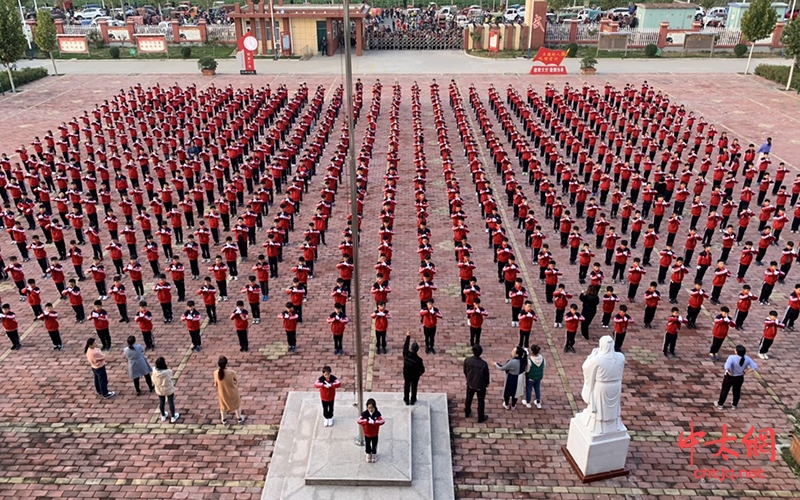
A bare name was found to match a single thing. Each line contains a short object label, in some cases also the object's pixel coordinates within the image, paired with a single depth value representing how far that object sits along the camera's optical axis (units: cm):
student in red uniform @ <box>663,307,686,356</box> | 1088
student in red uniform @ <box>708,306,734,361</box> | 1061
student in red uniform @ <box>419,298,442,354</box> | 1101
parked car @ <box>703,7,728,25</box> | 5242
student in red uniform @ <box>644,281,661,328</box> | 1166
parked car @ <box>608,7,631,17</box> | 5249
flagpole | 709
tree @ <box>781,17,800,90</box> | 2934
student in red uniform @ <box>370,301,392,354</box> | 1088
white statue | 785
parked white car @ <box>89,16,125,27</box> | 4681
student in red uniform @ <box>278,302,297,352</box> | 1097
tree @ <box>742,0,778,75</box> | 3338
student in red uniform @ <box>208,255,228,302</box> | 1233
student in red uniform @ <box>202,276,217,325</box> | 1158
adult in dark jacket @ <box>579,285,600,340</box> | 1167
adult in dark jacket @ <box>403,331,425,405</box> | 936
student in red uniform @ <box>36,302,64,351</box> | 1106
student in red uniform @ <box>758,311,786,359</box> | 1070
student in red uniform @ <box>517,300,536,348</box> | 1094
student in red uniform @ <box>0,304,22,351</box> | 1098
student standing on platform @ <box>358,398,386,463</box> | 823
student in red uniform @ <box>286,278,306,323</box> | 1177
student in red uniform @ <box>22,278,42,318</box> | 1187
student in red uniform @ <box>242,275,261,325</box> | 1173
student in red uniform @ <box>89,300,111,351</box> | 1088
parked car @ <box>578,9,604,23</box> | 5209
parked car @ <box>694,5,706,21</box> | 5073
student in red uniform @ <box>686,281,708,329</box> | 1154
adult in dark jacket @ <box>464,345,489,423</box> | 912
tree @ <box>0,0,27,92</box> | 2994
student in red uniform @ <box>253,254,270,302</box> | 1254
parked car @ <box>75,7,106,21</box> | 5316
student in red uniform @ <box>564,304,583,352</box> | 1110
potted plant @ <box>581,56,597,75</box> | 3550
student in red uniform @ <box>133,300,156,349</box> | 1096
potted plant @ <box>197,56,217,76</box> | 3541
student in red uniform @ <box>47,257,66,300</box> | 1255
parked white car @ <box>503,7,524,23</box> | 5219
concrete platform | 828
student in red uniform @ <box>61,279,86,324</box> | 1179
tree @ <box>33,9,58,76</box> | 3434
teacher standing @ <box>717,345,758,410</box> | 943
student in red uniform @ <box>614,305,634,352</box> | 1098
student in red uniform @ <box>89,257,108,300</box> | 1267
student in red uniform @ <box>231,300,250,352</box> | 1091
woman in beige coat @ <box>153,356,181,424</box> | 918
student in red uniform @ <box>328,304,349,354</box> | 1099
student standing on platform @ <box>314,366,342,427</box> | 890
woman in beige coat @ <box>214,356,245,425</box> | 909
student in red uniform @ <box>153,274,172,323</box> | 1175
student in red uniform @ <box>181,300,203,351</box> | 1086
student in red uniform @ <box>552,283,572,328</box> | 1178
